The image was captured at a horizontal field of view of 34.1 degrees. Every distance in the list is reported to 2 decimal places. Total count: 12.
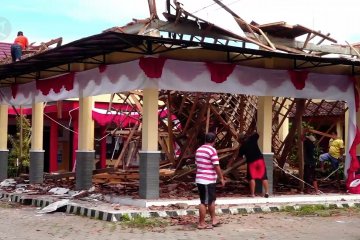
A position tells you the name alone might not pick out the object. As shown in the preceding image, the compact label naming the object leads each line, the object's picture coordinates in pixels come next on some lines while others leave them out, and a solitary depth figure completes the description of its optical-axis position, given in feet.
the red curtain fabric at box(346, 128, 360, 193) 55.16
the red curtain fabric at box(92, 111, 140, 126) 76.38
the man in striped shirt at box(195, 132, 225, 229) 36.50
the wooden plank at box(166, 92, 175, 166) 59.84
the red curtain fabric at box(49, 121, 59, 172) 85.51
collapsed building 45.65
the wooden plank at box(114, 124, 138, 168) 64.69
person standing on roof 59.52
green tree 77.05
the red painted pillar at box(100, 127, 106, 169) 87.79
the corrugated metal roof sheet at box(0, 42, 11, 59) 90.27
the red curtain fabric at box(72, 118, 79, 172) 84.66
